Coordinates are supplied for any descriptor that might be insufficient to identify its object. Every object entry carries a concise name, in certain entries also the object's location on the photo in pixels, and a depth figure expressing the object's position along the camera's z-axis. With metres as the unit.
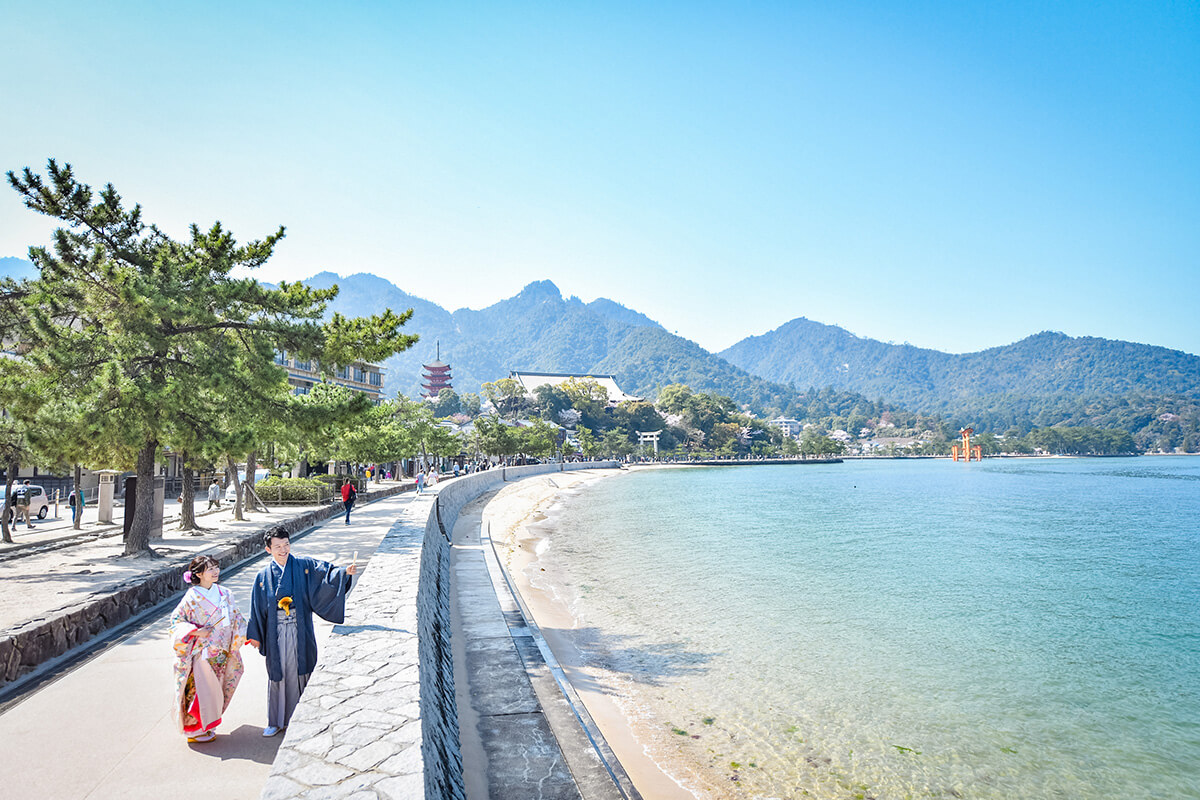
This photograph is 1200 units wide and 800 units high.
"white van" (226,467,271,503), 28.41
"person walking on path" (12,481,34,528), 18.22
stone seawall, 3.48
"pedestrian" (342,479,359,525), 20.76
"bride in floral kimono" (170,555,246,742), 4.89
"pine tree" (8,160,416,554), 12.18
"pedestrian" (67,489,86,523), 17.88
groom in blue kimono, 5.06
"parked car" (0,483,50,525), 21.56
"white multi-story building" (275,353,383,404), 53.53
